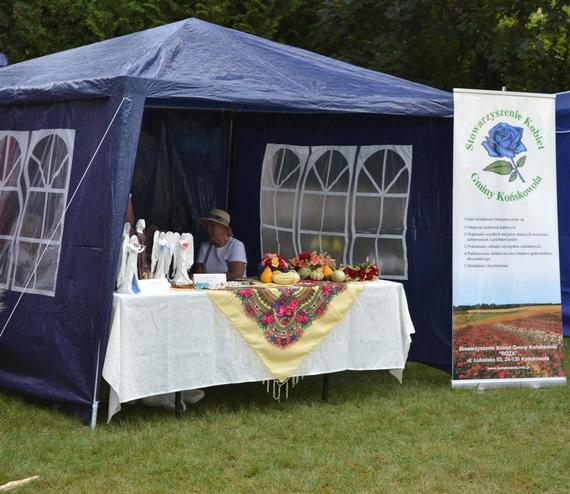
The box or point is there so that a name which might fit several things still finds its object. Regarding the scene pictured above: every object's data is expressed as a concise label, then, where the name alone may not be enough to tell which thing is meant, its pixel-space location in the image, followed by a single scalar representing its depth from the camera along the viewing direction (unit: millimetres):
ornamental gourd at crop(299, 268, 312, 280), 6809
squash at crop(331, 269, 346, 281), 6777
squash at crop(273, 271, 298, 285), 6543
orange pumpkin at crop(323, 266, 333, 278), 6832
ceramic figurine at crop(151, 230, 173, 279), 6312
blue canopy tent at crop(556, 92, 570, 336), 9258
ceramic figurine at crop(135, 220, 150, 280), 6176
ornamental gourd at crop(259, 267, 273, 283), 6609
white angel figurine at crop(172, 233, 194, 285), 6258
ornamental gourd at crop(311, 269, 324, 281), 6770
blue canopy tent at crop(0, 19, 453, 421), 5824
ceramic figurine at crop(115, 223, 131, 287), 5836
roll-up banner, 6906
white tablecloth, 5773
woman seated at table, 7203
